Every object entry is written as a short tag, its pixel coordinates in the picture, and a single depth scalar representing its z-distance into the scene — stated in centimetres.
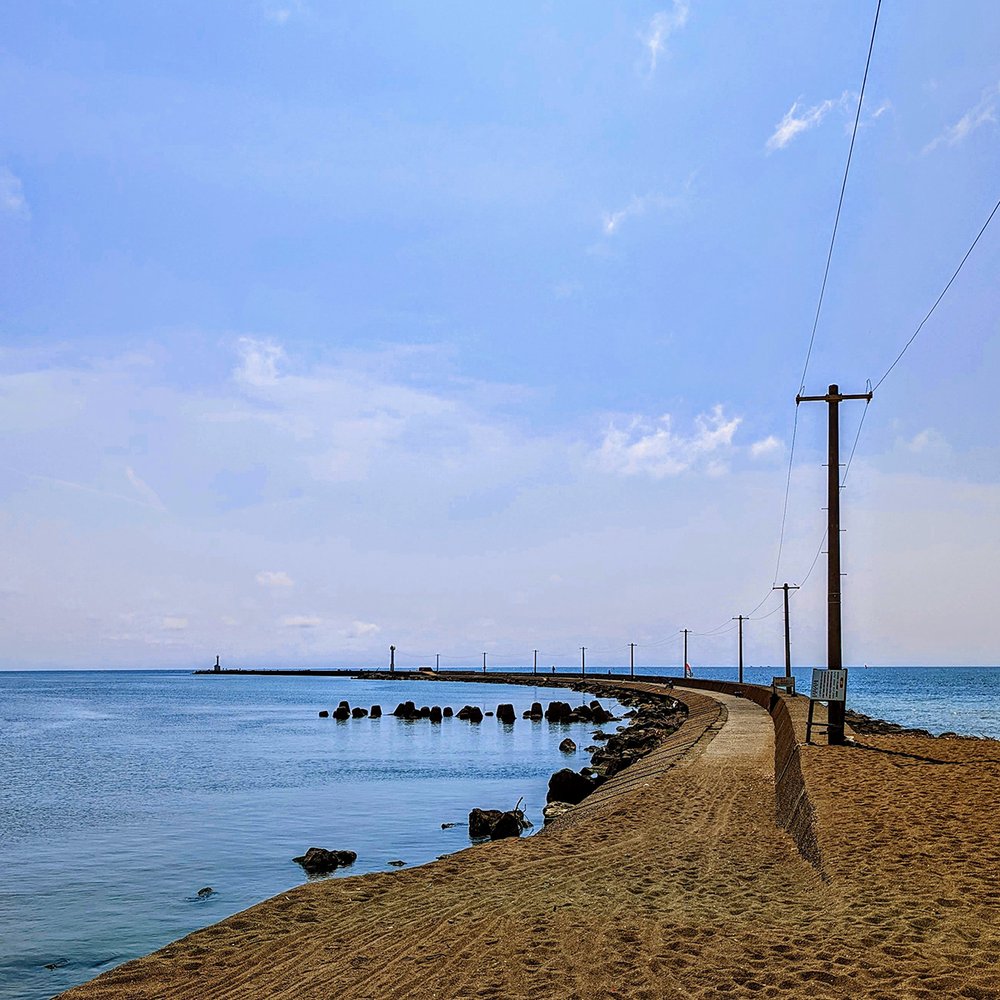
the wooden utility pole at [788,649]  5972
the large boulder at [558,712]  6119
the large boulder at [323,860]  1617
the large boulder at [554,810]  1938
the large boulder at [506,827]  1812
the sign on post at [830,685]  1962
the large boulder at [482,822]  1853
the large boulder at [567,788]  2156
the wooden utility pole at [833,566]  2075
